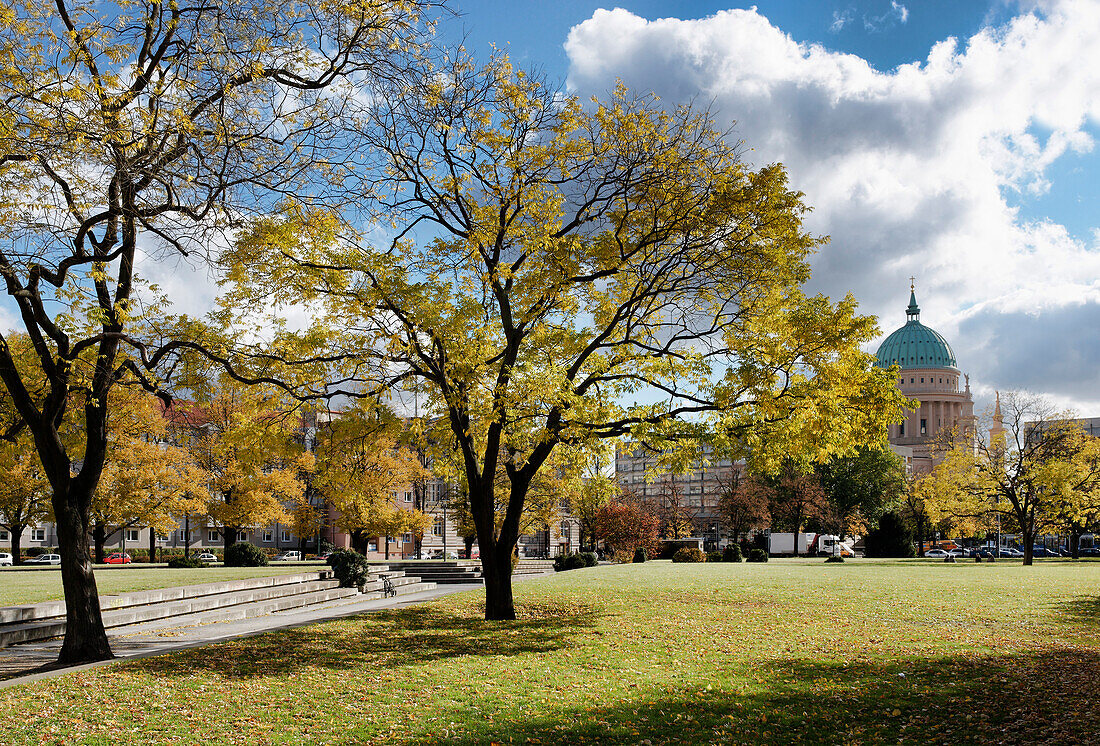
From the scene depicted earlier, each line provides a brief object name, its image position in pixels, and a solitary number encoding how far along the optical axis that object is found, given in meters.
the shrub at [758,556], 60.97
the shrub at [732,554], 59.38
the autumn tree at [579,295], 14.16
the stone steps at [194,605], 15.35
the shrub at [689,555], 59.41
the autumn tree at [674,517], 74.88
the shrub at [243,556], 39.75
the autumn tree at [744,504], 72.19
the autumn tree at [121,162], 9.97
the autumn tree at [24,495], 35.98
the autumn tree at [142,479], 37.31
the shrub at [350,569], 27.44
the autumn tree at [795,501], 70.88
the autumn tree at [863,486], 75.75
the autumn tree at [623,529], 59.22
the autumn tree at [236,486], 42.59
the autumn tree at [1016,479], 45.03
